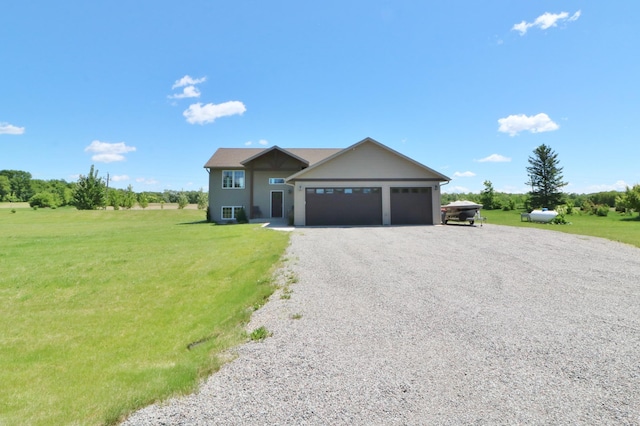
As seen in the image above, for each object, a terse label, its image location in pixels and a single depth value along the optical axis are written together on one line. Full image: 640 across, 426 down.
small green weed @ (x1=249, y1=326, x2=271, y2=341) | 3.98
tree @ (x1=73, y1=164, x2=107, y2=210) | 37.00
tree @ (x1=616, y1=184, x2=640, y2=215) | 24.91
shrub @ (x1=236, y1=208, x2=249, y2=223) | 21.03
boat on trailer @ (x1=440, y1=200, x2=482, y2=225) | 18.89
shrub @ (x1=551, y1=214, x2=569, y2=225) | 20.38
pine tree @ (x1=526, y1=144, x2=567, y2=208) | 41.66
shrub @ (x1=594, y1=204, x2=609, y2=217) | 27.83
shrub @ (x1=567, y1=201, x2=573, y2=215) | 29.48
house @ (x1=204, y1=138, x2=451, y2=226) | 18.20
